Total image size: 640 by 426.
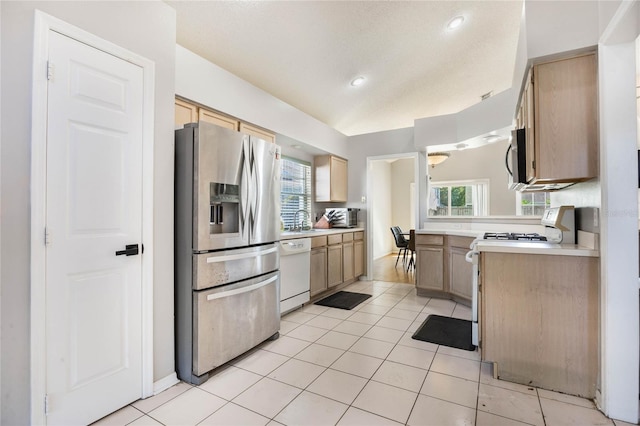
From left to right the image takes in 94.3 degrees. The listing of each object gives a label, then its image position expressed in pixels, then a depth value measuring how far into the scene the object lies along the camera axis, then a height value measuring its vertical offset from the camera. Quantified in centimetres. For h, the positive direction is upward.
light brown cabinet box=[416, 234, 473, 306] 375 -70
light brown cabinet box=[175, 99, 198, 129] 251 +89
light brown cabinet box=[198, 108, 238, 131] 273 +94
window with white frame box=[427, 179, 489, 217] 756 +49
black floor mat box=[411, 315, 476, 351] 267 -115
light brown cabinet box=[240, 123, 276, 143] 318 +95
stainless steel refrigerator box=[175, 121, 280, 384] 208 -24
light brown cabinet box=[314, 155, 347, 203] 490 +62
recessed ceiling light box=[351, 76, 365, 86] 411 +189
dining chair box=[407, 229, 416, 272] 522 -48
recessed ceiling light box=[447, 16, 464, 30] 321 +212
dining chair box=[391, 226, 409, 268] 641 -54
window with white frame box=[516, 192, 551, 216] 688 +25
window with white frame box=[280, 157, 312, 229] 453 +40
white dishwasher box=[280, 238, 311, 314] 329 -66
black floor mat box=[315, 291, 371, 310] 379 -114
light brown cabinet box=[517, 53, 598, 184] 186 +62
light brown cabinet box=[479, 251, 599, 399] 186 -70
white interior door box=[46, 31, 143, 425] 151 -8
